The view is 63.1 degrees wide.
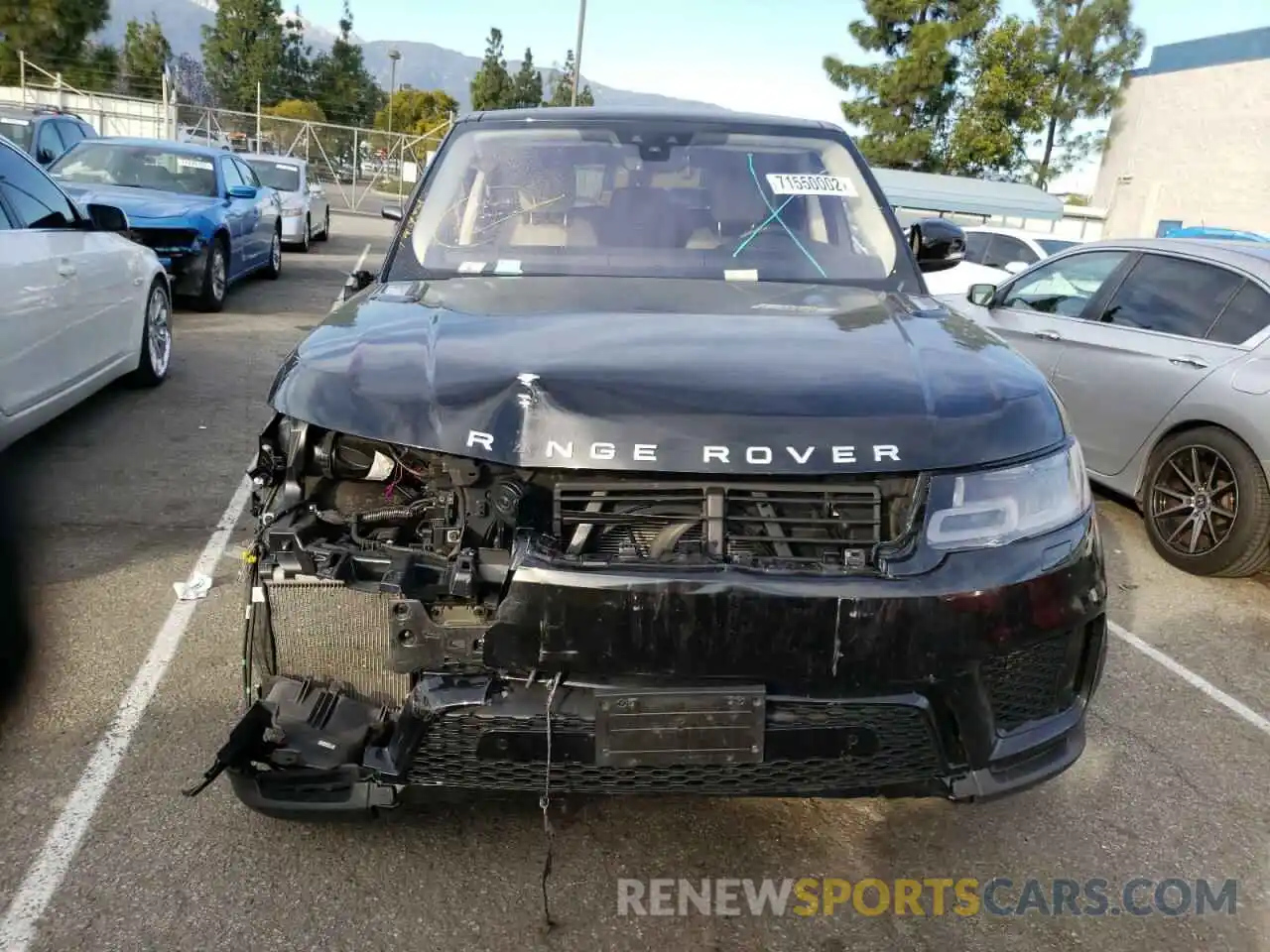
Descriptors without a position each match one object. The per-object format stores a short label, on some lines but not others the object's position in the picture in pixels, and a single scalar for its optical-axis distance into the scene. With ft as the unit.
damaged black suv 6.78
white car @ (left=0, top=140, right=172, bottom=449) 16.05
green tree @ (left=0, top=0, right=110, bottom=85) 149.18
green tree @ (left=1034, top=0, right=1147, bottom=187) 100.99
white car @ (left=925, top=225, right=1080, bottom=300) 44.60
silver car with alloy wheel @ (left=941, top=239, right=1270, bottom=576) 16.25
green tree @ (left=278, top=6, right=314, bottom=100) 202.59
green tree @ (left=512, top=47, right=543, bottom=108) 234.17
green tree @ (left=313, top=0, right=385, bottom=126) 208.03
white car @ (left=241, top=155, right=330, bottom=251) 55.21
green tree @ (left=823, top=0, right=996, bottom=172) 102.99
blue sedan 32.65
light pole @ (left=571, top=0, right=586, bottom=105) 87.45
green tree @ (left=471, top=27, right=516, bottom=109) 210.59
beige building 95.76
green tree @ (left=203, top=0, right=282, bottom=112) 193.88
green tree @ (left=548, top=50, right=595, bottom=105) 217.97
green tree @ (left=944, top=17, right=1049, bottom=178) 100.22
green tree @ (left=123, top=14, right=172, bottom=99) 193.26
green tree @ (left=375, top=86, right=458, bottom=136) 200.64
